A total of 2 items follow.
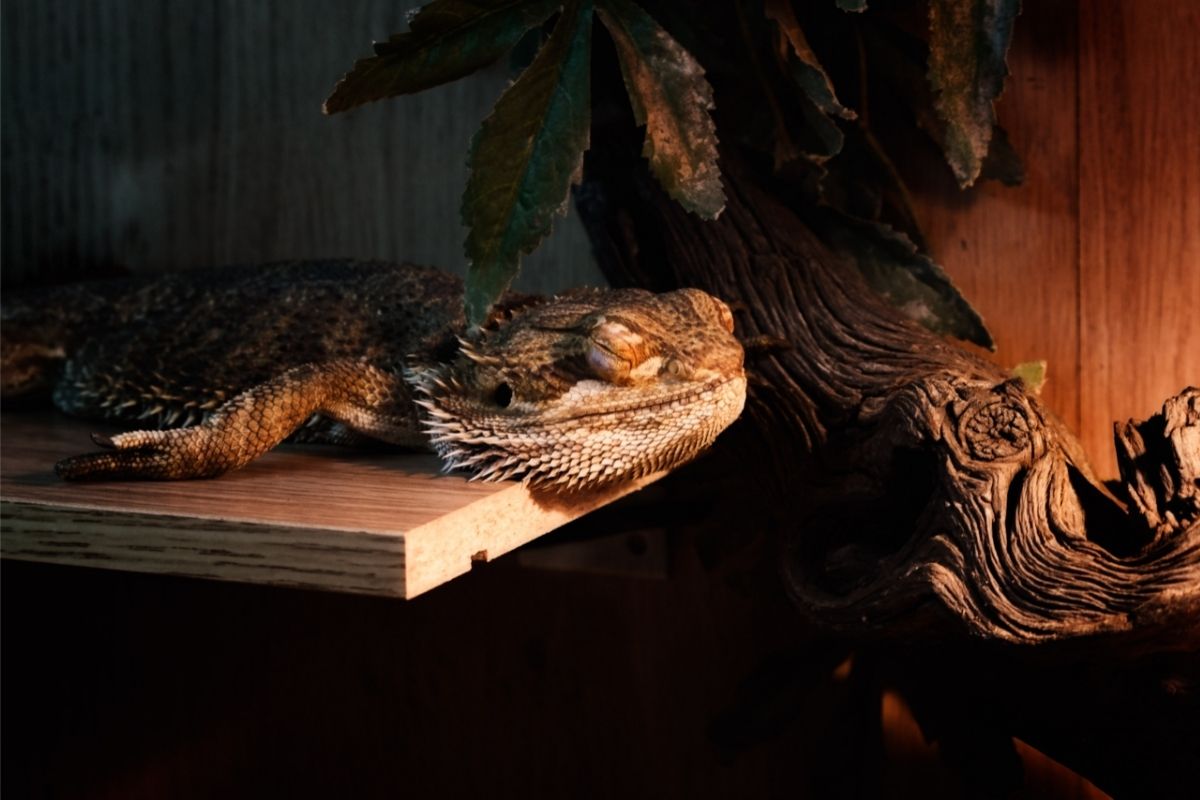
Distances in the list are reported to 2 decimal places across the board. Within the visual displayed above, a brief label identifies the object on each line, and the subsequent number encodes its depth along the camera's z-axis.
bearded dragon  0.66
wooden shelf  0.62
